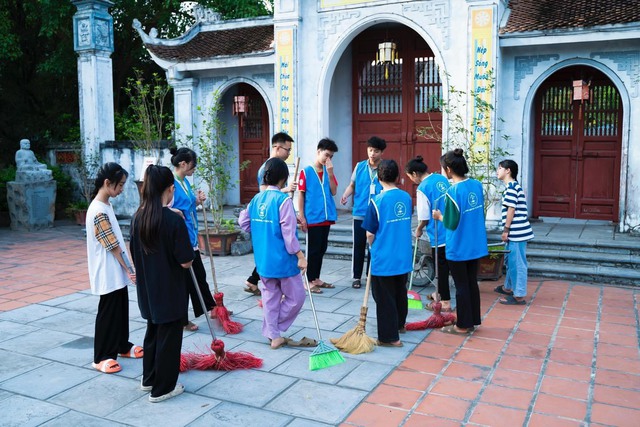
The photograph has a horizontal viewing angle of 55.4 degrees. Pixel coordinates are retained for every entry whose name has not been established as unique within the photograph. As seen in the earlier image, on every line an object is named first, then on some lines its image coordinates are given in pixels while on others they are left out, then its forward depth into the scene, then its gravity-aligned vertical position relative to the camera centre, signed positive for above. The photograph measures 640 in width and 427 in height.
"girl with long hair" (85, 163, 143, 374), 4.41 -0.67
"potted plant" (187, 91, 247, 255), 8.95 -0.18
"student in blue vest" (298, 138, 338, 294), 6.52 -0.33
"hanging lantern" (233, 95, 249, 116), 12.11 +1.41
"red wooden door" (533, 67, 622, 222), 9.57 +0.36
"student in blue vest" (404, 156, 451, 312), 5.73 -0.25
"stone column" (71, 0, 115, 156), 12.27 +2.21
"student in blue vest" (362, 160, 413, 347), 4.83 -0.56
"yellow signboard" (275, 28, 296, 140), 10.40 +1.63
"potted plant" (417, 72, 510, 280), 8.38 +0.58
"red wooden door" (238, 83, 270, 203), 12.45 +0.74
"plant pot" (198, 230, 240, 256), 8.91 -0.97
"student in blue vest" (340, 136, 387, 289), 6.60 -0.21
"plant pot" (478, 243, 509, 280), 7.23 -1.12
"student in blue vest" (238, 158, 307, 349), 4.68 -0.59
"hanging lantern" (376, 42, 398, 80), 10.16 +2.04
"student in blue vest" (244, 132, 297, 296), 5.89 +0.27
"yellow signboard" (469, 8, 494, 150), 8.90 +1.53
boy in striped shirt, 6.18 -0.57
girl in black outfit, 3.78 -0.59
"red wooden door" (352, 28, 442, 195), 10.77 +1.37
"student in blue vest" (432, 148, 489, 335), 5.16 -0.55
